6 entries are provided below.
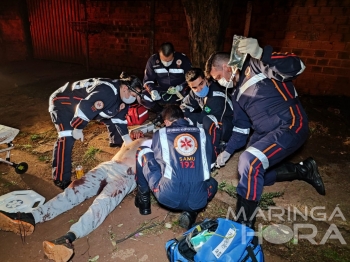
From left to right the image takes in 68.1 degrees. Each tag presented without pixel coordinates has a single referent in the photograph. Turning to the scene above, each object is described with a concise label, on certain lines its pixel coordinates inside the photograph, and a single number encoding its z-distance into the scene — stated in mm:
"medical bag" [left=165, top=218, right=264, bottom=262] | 1897
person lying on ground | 2359
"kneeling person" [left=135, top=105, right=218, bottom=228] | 2467
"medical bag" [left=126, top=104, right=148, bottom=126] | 4691
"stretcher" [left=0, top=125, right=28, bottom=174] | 3572
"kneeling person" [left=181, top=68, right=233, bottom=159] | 3691
